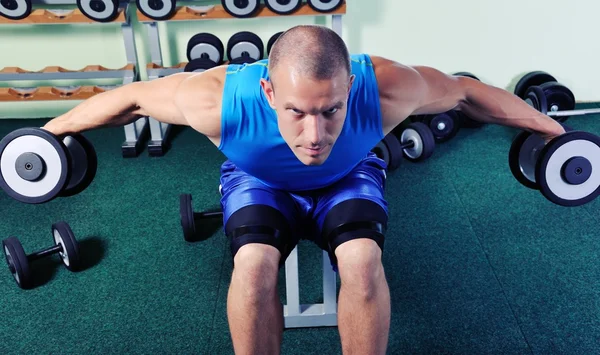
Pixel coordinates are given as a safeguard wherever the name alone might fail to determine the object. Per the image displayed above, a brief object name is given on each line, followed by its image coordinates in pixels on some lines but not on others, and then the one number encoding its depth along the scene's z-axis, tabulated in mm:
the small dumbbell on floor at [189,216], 2176
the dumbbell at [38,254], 1950
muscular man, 1366
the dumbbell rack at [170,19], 2752
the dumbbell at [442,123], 2928
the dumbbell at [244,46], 2891
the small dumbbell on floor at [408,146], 2639
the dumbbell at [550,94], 2979
